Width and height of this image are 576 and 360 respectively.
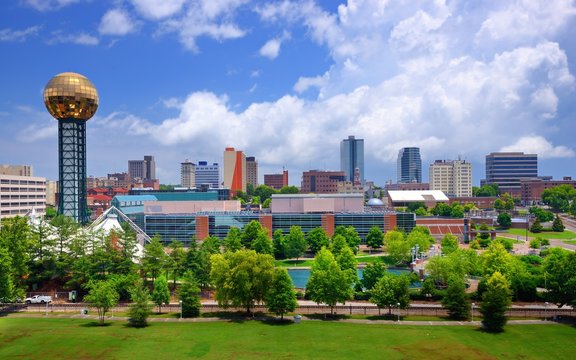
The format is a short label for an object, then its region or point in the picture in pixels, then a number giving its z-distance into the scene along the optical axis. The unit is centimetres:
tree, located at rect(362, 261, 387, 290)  5869
